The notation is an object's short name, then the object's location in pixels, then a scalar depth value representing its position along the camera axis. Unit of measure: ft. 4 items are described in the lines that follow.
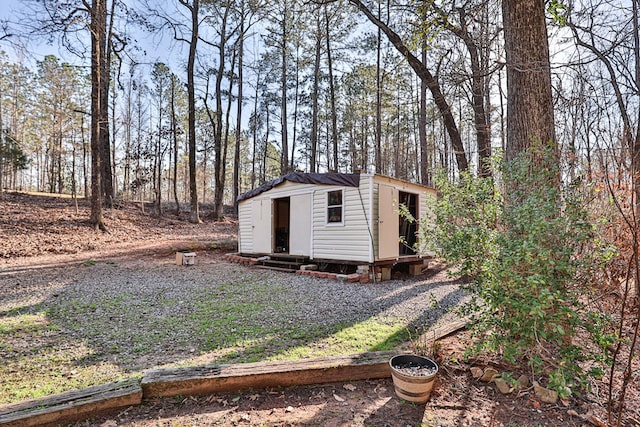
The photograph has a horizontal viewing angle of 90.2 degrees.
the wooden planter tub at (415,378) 6.76
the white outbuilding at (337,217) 21.71
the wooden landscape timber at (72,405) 5.68
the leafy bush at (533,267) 6.05
